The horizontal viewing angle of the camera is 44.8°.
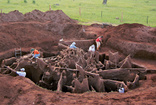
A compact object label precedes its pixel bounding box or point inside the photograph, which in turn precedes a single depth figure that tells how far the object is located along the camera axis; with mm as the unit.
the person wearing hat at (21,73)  11023
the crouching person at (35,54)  12759
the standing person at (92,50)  13816
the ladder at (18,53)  14567
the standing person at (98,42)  15250
